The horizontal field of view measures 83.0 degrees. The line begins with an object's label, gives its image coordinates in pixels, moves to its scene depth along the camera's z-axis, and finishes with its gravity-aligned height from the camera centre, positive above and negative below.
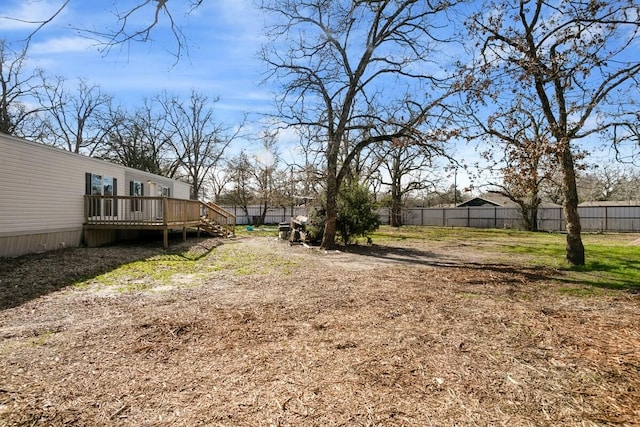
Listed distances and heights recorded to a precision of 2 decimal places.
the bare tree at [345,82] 11.91 +4.65
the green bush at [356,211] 13.28 +0.04
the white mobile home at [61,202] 9.06 +0.31
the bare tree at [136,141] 29.28 +5.96
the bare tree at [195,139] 32.75 +6.75
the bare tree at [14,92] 22.95 +7.87
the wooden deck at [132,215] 11.94 -0.10
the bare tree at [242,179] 33.88 +3.13
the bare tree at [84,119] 28.44 +7.42
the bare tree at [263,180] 30.42 +2.82
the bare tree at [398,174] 23.39 +2.89
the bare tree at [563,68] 5.89 +2.72
